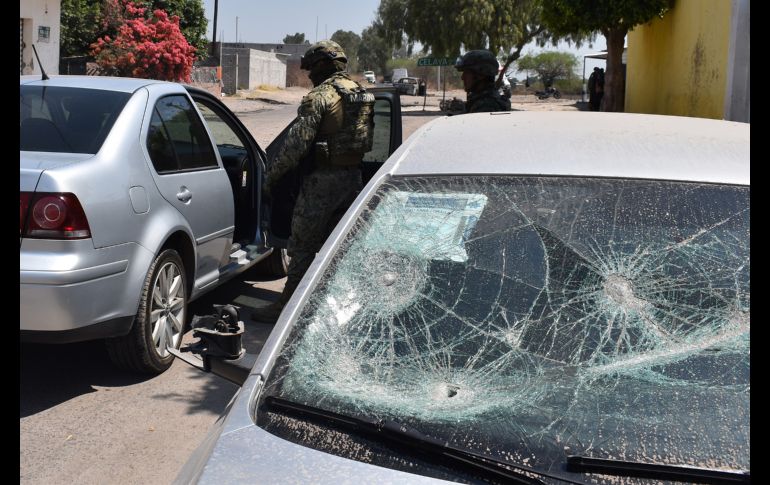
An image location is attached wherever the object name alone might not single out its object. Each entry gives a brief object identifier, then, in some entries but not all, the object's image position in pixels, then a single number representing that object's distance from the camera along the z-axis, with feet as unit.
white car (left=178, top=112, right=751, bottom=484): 5.88
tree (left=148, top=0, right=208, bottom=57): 103.45
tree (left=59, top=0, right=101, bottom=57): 92.68
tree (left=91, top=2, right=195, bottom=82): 69.87
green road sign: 128.36
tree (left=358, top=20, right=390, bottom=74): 297.74
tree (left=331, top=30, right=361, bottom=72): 304.22
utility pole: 134.00
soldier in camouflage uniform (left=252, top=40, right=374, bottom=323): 18.29
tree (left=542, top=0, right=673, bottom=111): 54.95
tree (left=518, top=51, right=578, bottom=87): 247.09
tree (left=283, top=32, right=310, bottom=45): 364.38
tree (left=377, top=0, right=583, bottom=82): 125.70
